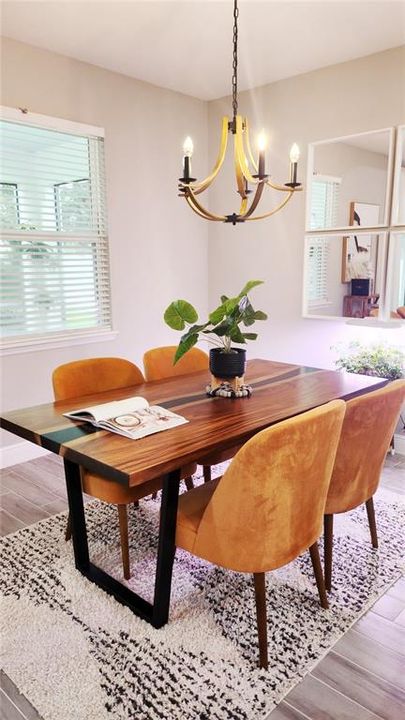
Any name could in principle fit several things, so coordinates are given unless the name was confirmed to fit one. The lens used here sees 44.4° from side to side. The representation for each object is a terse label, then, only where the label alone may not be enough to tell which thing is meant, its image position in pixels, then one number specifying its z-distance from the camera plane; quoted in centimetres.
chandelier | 192
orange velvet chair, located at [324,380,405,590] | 181
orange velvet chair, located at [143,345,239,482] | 272
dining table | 153
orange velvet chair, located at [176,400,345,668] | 146
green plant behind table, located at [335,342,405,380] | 333
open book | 173
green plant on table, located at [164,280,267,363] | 205
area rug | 152
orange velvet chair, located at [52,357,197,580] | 197
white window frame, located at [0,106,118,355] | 308
